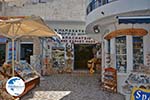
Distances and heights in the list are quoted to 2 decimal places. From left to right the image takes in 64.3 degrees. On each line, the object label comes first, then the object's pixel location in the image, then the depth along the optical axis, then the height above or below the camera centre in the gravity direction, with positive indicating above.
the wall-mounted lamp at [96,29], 6.15 +1.10
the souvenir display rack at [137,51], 4.71 -0.06
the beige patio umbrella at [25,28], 3.09 +0.61
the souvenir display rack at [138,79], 3.87 -0.99
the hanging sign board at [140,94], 2.02 -0.77
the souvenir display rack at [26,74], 4.14 -0.88
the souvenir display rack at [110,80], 4.94 -1.26
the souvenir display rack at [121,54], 4.90 -0.20
